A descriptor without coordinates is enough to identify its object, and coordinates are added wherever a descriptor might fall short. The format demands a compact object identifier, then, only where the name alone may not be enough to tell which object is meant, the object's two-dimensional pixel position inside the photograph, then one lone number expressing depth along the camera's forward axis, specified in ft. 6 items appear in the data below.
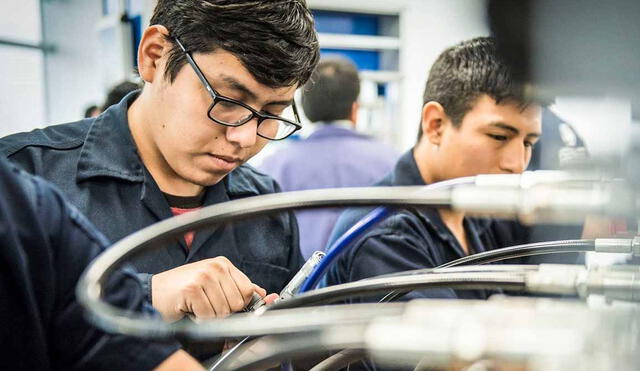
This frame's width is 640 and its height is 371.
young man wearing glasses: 3.19
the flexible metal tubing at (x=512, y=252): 2.44
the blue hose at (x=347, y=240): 2.60
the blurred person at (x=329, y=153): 6.23
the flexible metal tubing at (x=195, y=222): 1.20
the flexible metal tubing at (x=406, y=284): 2.00
